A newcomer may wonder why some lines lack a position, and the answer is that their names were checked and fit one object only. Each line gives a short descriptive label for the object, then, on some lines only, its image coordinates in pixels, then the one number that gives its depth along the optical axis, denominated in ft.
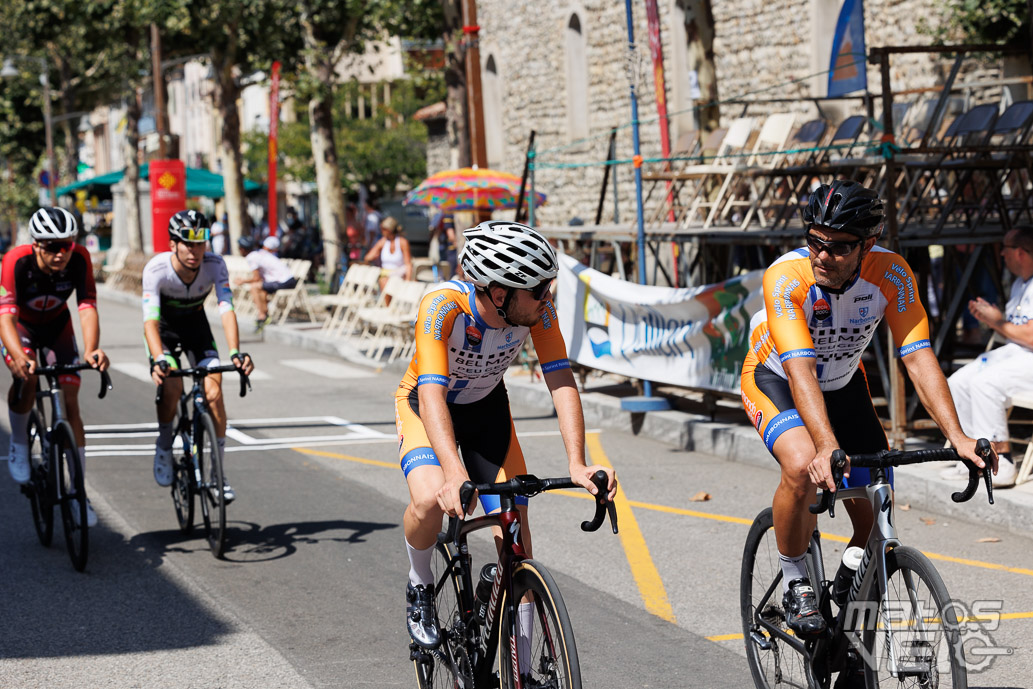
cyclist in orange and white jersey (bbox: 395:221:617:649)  13.69
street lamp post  161.27
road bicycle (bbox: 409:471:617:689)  12.82
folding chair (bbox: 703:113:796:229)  41.93
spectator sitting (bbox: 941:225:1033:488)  27.14
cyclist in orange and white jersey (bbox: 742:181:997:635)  14.17
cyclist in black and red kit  24.07
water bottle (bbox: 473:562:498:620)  14.03
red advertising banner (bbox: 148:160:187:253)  81.97
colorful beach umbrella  57.77
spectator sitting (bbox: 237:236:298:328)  71.15
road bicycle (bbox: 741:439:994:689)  12.96
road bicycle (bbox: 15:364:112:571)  23.57
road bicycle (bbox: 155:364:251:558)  24.16
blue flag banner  42.70
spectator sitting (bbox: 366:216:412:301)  67.79
